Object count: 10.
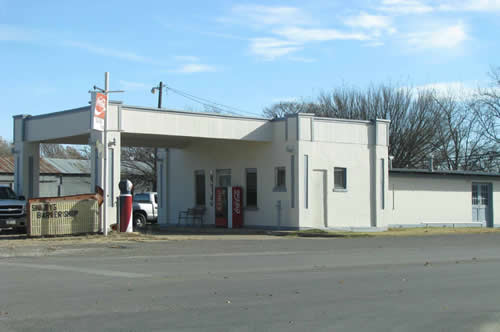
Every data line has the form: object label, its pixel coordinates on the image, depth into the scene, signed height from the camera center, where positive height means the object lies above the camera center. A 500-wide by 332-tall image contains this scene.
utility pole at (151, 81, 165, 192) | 42.11 +6.82
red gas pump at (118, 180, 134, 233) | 22.94 -0.43
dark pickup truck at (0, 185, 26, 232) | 23.11 -0.70
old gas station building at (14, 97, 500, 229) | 23.95 +1.36
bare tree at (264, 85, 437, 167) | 47.84 +5.81
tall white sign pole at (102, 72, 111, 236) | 22.09 +1.00
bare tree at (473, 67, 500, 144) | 50.69 +6.46
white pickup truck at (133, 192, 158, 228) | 30.33 -0.67
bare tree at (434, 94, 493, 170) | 49.69 +3.96
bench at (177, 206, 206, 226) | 29.98 -0.93
